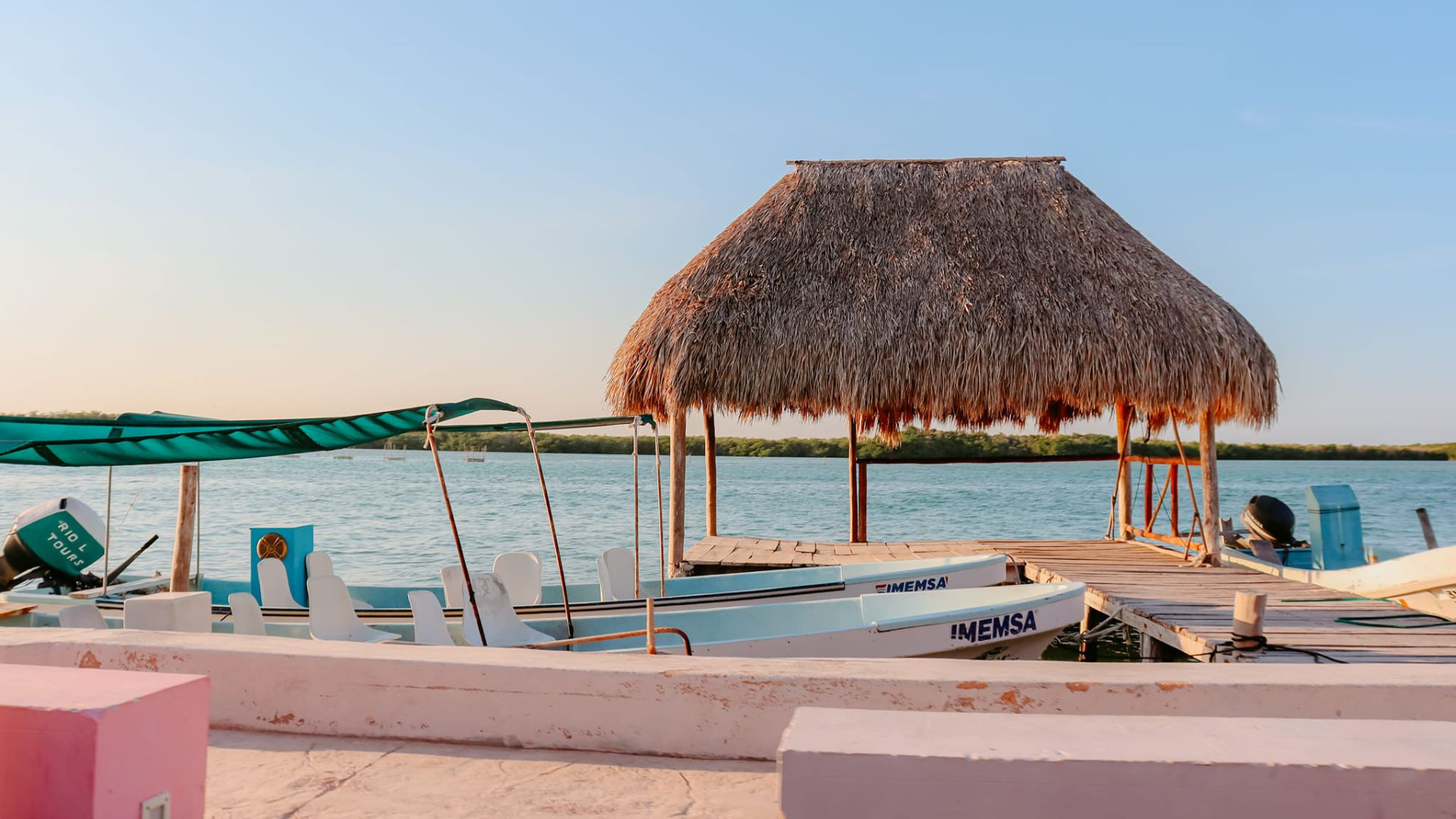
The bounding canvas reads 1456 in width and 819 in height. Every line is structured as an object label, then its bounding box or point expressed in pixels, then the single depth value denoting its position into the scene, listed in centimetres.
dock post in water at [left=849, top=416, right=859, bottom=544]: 1018
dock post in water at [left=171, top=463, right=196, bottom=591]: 607
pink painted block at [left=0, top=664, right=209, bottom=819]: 151
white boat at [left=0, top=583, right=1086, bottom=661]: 519
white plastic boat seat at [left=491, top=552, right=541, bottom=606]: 668
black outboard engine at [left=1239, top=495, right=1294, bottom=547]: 955
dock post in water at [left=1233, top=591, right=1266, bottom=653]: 486
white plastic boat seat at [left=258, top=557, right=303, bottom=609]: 646
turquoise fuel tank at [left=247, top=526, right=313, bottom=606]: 762
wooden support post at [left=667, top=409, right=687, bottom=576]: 817
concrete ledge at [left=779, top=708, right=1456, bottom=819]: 147
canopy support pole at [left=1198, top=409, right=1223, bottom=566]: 824
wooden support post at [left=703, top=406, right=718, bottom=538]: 1022
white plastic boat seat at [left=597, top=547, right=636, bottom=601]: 679
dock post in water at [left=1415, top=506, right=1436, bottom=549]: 897
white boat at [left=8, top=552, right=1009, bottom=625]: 606
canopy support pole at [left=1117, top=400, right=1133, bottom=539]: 1034
